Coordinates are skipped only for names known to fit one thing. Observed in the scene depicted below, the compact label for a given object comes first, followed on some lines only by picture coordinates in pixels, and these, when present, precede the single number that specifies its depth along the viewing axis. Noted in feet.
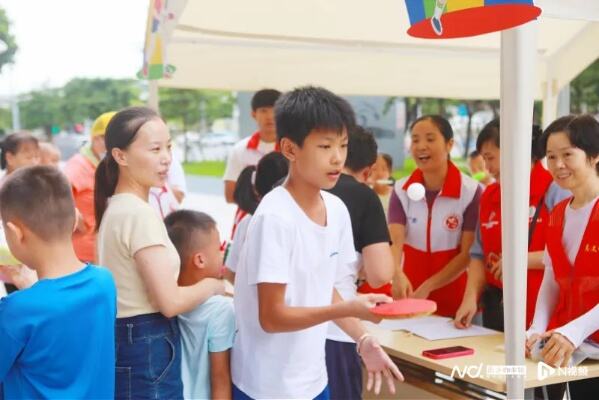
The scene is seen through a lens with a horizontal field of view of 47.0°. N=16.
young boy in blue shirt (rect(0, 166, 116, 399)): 4.65
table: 6.81
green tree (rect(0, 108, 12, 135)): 96.22
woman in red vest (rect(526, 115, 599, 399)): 6.98
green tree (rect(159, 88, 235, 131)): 82.58
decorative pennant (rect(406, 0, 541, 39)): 5.14
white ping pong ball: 9.37
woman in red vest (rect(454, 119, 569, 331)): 8.30
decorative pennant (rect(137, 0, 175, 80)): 12.12
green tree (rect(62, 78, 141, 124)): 89.92
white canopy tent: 13.73
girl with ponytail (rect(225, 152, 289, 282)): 7.09
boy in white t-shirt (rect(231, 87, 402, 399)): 5.40
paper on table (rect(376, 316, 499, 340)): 8.28
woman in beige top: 5.78
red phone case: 7.37
